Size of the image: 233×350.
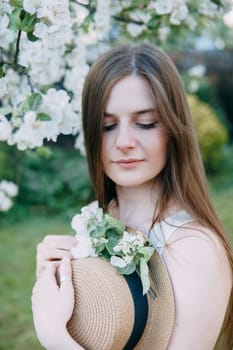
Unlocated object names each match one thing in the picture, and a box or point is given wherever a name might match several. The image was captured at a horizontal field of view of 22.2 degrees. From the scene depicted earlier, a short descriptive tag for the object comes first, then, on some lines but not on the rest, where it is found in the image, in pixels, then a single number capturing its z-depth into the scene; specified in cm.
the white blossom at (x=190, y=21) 237
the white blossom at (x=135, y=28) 236
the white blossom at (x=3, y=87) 142
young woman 147
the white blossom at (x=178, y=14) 202
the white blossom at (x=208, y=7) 227
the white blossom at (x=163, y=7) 202
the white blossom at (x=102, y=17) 199
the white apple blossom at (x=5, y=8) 142
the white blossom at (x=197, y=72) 394
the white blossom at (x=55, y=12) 139
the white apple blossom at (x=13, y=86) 204
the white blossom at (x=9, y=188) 307
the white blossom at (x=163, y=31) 233
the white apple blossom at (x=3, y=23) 142
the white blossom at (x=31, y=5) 137
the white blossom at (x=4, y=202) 301
